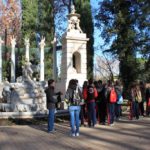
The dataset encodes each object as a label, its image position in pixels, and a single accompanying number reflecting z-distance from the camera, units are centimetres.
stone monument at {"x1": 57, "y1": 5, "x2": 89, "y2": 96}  1316
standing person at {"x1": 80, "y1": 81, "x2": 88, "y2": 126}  809
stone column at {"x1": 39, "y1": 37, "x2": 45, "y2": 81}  2104
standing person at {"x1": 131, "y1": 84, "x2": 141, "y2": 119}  976
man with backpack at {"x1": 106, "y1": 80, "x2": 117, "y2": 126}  850
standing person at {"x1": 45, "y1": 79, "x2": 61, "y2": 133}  740
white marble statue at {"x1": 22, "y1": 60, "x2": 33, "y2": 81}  1472
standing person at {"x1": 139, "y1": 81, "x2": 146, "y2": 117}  1028
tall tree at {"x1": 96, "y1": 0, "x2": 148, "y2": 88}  1606
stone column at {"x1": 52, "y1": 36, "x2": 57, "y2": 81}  1788
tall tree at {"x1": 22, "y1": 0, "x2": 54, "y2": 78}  2440
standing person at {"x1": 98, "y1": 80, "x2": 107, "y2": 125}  875
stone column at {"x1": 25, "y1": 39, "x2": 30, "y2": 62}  2163
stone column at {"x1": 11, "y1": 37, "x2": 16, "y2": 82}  2156
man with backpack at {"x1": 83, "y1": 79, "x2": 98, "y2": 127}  801
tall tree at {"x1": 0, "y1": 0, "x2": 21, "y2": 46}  2852
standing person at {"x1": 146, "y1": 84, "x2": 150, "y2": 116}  1055
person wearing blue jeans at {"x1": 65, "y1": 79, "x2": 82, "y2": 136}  691
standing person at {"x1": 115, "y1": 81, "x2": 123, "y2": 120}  969
